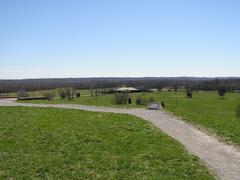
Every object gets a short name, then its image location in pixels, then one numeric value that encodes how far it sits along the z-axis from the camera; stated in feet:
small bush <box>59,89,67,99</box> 154.29
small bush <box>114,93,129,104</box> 107.04
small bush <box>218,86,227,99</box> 206.36
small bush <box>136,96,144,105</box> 123.61
